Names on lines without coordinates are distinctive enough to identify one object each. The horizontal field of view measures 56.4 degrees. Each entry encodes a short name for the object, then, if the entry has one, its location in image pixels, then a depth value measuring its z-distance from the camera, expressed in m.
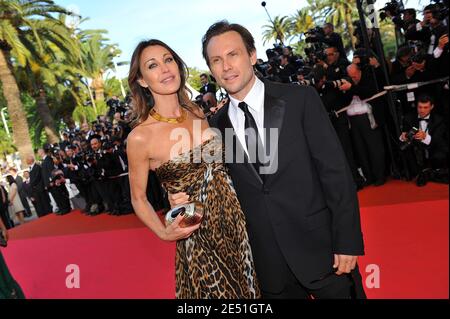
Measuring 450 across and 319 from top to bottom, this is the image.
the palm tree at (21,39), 14.97
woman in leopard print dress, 2.21
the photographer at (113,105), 10.40
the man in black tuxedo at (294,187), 1.96
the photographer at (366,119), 6.21
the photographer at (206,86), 9.24
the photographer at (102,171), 9.38
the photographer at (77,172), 10.08
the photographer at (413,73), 5.55
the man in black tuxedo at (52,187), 11.45
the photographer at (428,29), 5.67
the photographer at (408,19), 6.57
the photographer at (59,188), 10.95
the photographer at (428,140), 5.49
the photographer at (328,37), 6.87
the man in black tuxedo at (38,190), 12.02
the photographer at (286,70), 7.19
